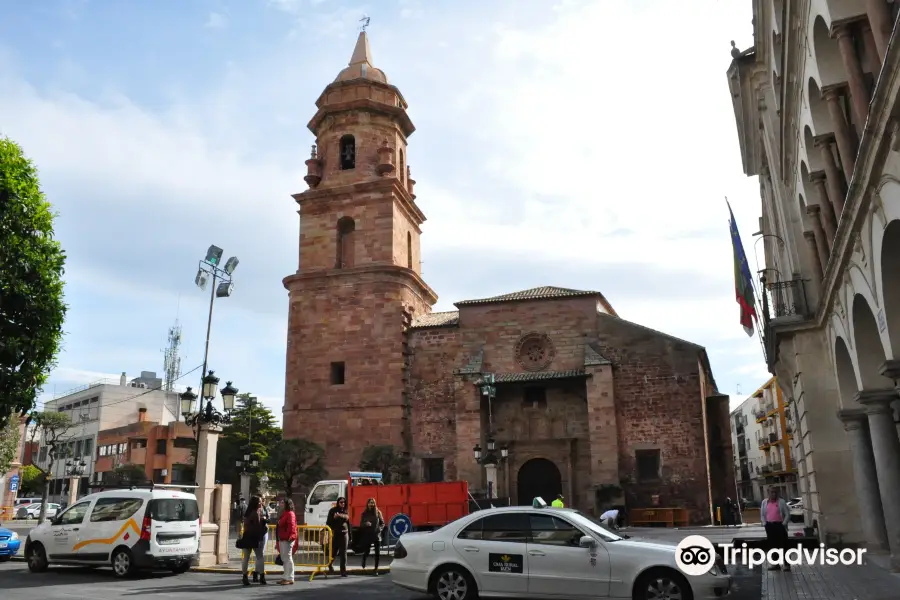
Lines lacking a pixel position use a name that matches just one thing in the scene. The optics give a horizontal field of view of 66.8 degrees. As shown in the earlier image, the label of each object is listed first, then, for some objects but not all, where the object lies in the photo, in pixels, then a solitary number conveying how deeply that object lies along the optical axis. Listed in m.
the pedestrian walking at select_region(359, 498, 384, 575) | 13.93
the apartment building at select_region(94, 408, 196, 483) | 57.88
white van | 13.00
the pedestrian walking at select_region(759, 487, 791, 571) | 11.94
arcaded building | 7.74
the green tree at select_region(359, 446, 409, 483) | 28.84
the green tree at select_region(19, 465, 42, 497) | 63.07
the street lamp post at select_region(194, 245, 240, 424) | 22.86
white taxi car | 8.04
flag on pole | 16.02
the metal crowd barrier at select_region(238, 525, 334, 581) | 14.40
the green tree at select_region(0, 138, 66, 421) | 17.00
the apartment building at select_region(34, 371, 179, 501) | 65.38
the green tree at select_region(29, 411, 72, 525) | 28.68
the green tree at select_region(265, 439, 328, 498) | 29.14
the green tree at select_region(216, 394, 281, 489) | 47.53
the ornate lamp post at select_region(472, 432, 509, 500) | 24.92
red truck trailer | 19.11
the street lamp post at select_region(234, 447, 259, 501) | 30.97
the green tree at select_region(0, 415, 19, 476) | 36.69
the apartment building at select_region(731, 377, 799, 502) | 62.34
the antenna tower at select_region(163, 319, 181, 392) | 83.88
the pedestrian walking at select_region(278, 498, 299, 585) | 12.36
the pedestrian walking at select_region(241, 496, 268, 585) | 12.24
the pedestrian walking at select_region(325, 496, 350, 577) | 13.31
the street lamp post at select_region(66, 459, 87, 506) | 27.76
